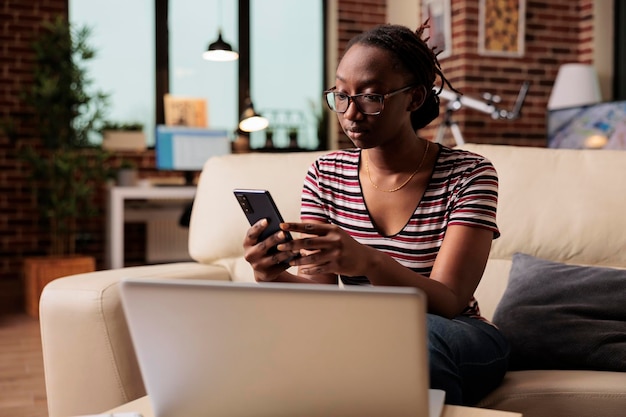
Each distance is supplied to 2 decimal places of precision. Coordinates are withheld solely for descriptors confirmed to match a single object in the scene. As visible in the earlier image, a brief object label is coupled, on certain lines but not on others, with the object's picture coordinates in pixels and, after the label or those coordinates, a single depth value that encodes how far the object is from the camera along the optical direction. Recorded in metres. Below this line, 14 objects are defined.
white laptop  0.76
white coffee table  1.00
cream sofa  1.45
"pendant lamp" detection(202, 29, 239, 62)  4.75
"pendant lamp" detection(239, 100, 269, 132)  4.25
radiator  5.61
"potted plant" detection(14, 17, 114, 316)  4.65
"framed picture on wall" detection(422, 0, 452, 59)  5.14
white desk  4.66
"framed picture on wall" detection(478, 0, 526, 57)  5.03
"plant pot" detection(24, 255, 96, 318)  4.42
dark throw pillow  1.59
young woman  1.20
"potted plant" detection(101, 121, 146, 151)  5.18
